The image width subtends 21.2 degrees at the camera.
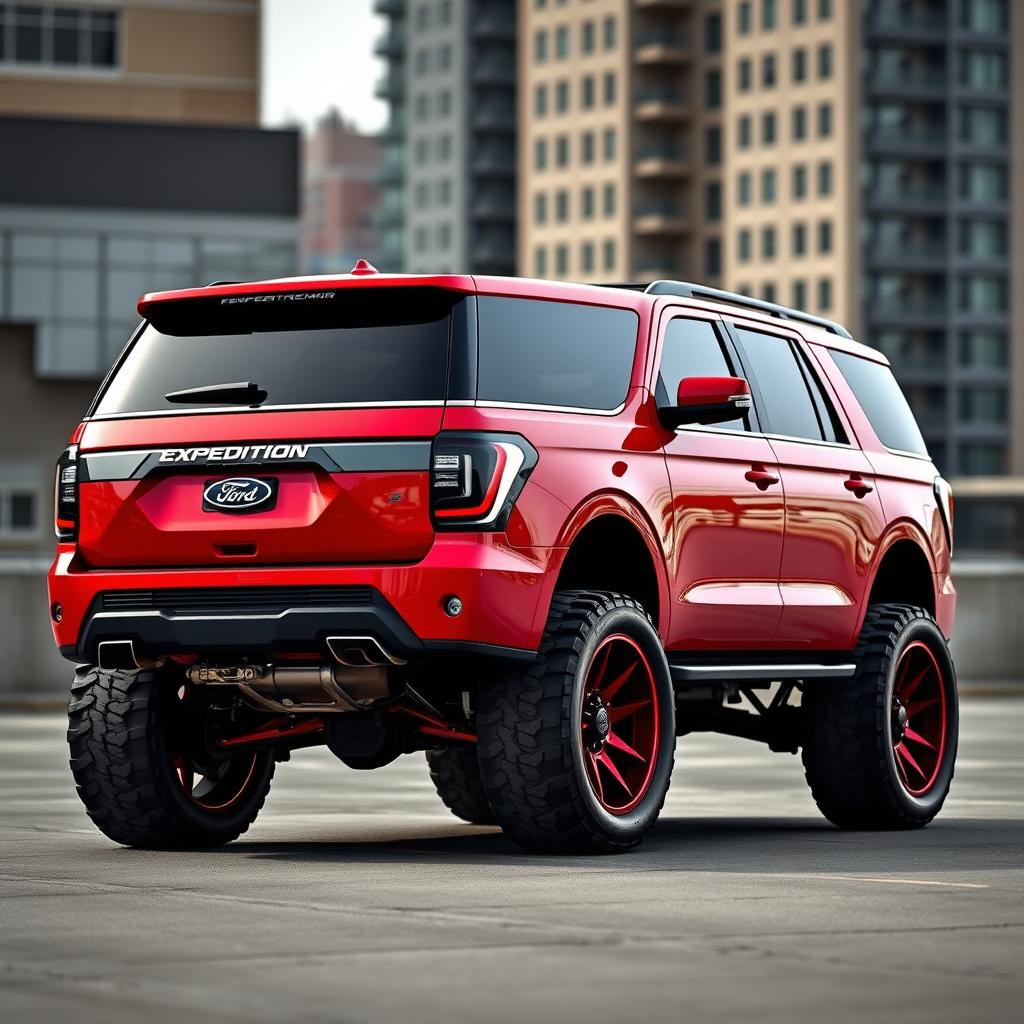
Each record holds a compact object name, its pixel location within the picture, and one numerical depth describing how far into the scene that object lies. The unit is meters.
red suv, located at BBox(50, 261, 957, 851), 9.92
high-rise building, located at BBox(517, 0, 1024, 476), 133.88
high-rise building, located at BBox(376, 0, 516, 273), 160.75
